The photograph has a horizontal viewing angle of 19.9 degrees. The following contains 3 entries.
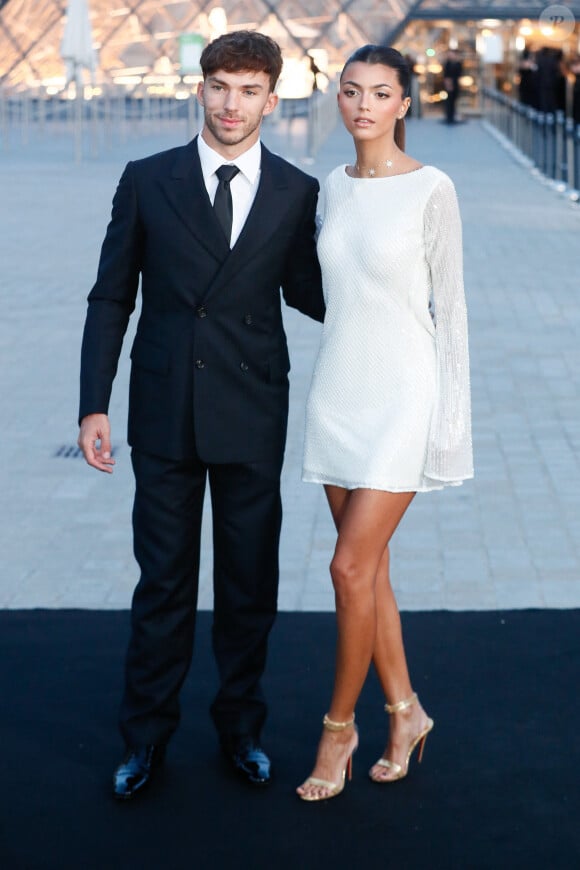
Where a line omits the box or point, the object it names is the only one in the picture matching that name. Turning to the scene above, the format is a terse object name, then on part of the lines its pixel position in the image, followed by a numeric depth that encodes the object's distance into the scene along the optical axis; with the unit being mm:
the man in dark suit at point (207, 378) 3768
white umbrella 24359
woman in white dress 3666
